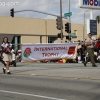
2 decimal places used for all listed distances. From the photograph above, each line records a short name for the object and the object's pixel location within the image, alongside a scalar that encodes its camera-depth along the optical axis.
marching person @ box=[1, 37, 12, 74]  14.27
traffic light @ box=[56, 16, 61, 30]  34.99
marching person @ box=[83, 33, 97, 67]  16.23
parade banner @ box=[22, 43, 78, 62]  23.09
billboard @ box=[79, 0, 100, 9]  34.77
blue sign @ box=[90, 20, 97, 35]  34.22
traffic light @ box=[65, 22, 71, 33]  33.86
